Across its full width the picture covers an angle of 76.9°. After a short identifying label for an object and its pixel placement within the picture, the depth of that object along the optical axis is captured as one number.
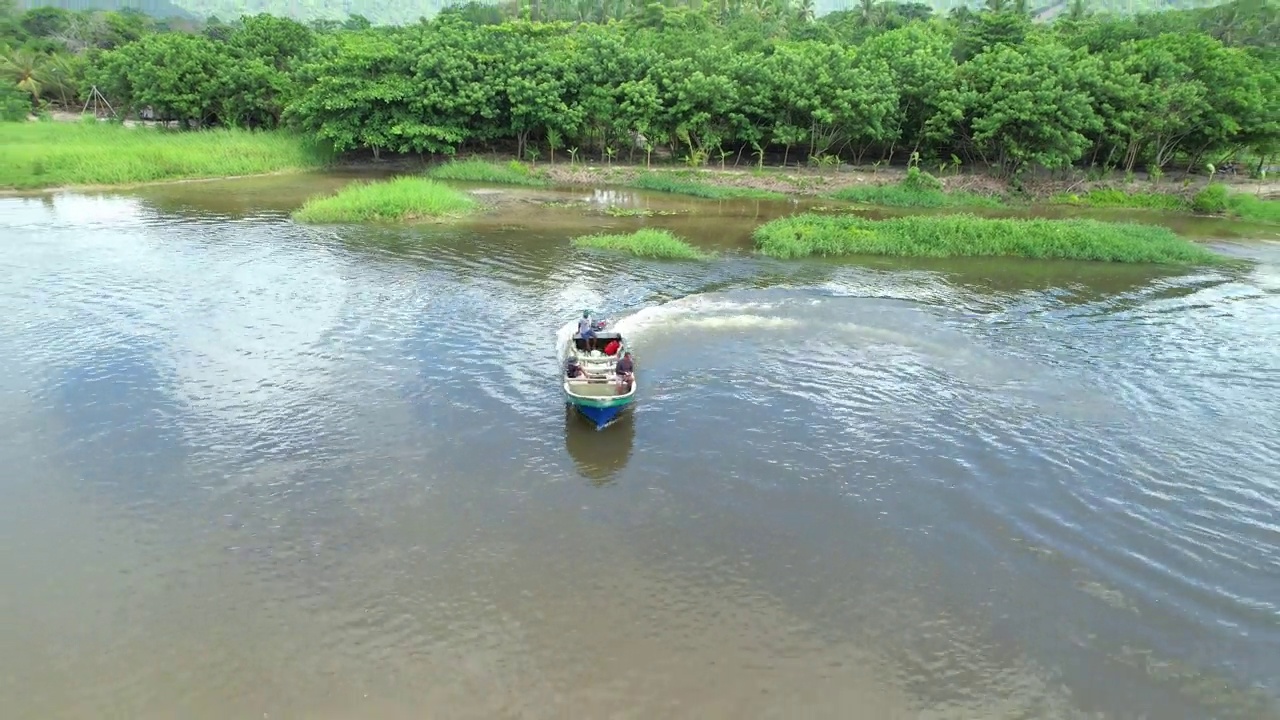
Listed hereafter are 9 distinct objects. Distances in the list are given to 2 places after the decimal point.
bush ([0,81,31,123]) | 52.44
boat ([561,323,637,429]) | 14.36
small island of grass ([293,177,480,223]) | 30.83
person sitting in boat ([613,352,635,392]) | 14.95
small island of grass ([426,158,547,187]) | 41.66
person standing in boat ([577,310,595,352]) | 15.99
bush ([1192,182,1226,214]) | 38.06
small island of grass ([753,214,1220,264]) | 28.45
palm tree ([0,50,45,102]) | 63.00
